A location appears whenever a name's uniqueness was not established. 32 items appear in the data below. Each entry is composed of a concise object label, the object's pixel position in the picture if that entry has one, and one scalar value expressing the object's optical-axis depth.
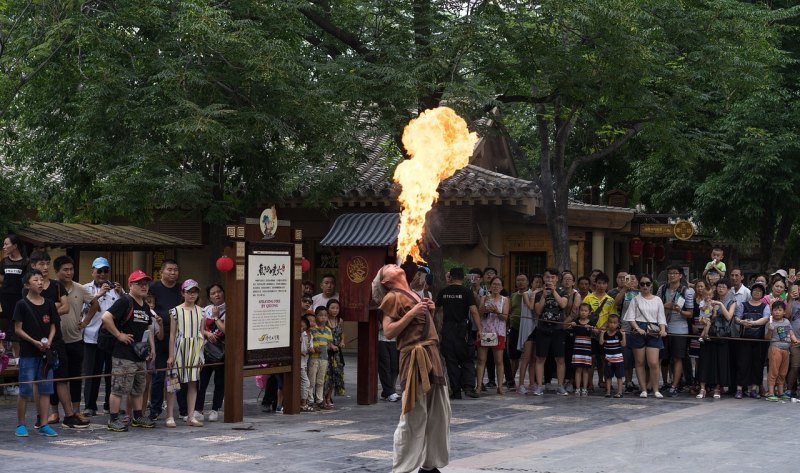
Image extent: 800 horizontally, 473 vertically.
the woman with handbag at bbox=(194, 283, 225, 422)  13.47
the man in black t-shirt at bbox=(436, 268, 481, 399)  15.83
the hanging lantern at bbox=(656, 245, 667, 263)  31.41
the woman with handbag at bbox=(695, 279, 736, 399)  16.48
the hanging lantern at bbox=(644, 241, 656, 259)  30.58
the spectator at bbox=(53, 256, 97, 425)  12.98
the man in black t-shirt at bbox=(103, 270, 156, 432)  12.32
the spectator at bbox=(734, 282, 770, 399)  16.42
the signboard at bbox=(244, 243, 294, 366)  13.49
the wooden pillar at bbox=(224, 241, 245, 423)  13.16
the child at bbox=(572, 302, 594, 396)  16.31
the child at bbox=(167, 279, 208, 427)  12.88
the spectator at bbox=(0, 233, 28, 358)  13.41
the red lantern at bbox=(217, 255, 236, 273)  13.05
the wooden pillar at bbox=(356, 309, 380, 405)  15.03
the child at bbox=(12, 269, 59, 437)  11.74
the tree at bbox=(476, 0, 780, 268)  16.95
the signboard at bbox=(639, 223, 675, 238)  26.20
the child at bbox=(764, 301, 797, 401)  16.17
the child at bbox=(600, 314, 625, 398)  16.22
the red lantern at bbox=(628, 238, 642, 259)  29.26
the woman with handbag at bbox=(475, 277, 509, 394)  16.53
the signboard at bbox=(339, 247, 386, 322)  14.98
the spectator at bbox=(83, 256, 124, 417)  13.46
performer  9.36
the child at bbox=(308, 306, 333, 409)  14.48
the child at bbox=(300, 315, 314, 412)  14.32
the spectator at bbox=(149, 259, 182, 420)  13.17
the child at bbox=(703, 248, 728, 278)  19.47
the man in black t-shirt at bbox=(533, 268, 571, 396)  16.52
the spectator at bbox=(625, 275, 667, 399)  16.27
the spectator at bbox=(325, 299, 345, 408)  14.83
